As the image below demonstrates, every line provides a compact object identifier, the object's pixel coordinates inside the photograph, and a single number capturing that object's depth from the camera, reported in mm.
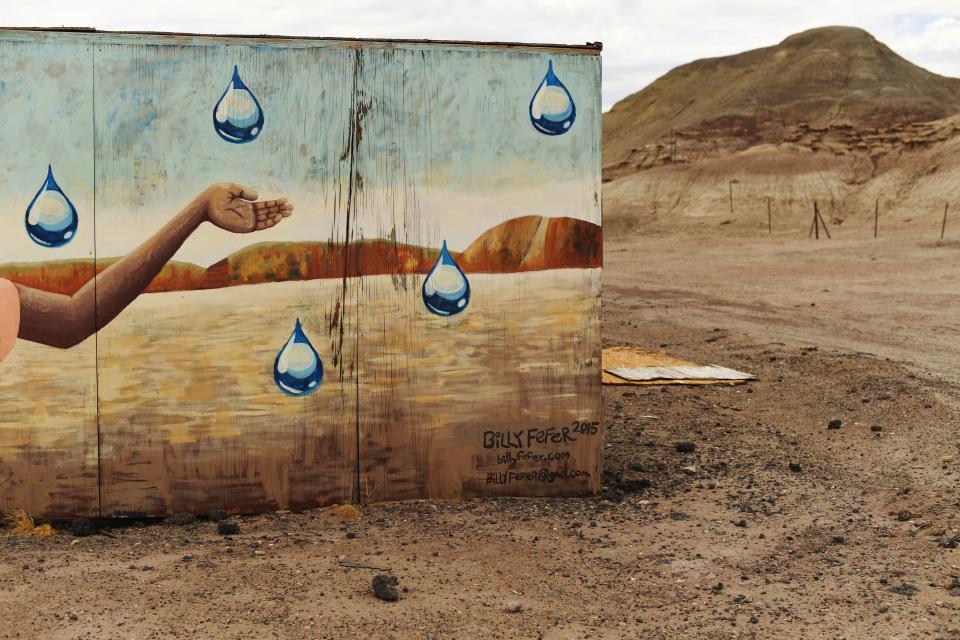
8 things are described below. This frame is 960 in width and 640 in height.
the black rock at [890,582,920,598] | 4461
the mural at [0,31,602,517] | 5062
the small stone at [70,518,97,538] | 5121
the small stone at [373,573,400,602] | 4328
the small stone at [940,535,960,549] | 4994
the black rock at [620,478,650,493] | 6098
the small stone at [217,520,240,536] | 5121
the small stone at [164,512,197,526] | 5273
